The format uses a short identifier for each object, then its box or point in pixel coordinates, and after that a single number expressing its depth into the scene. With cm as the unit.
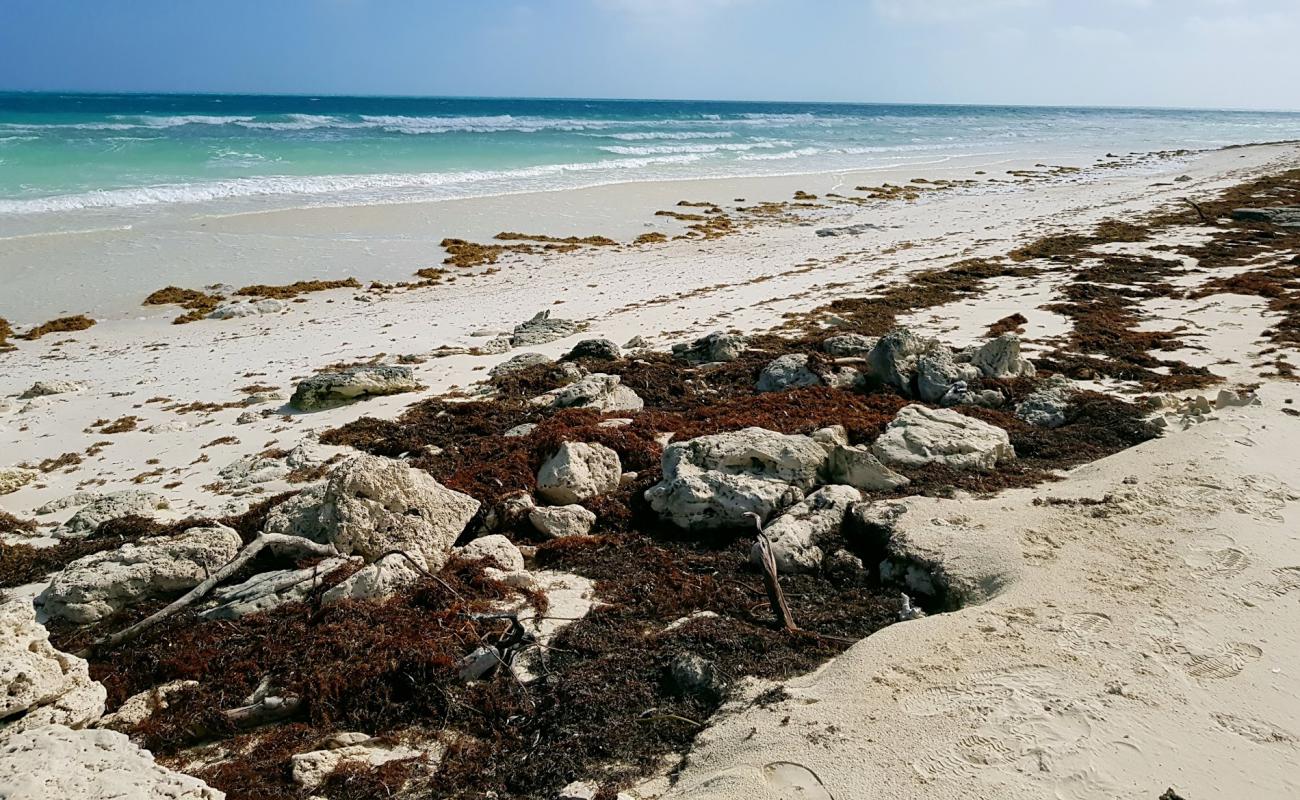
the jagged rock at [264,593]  448
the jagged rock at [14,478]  655
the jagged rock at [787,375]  786
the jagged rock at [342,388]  836
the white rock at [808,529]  464
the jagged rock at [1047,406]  673
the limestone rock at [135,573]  451
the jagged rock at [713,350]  909
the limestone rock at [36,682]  329
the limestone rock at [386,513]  497
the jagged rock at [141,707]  363
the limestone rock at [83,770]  258
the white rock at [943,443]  581
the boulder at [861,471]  550
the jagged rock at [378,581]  447
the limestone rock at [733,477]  520
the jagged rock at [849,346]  888
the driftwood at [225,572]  423
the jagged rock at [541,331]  1064
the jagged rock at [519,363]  918
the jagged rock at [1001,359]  774
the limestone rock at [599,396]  766
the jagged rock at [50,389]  905
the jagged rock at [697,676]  357
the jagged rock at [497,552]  483
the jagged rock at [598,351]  948
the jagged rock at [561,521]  528
